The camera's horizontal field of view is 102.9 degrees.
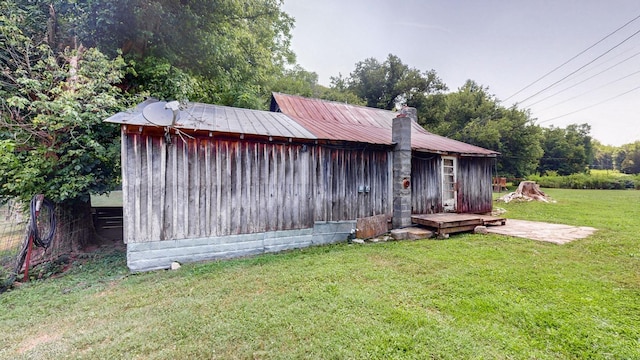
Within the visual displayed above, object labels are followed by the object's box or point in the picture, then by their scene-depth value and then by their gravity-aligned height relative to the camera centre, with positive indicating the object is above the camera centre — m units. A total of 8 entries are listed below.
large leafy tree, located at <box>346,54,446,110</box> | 26.73 +10.79
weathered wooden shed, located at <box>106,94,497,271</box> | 5.02 +0.13
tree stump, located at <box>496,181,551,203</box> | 14.39 -0.74
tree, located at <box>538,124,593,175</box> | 35.12 +3.90
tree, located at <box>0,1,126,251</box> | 5.10 +1.47
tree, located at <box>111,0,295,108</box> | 7.53 +4.94
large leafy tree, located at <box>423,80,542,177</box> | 27.22 +5.89
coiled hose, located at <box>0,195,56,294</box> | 4.64 -0.98
